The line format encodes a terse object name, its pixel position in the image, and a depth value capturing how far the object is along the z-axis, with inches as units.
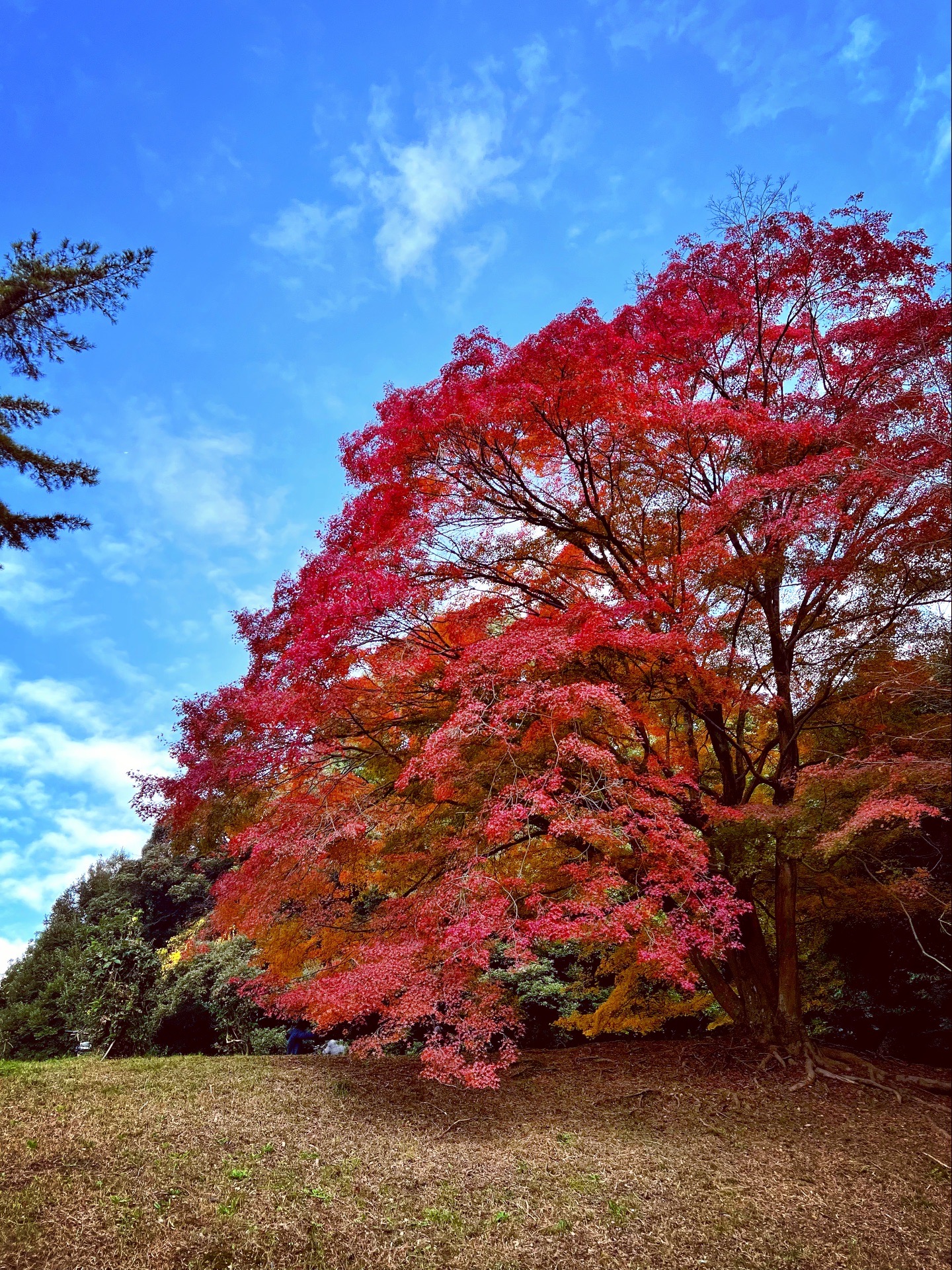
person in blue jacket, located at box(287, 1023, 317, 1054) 483.8
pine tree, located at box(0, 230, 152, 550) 332.8
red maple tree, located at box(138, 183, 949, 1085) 261.4
